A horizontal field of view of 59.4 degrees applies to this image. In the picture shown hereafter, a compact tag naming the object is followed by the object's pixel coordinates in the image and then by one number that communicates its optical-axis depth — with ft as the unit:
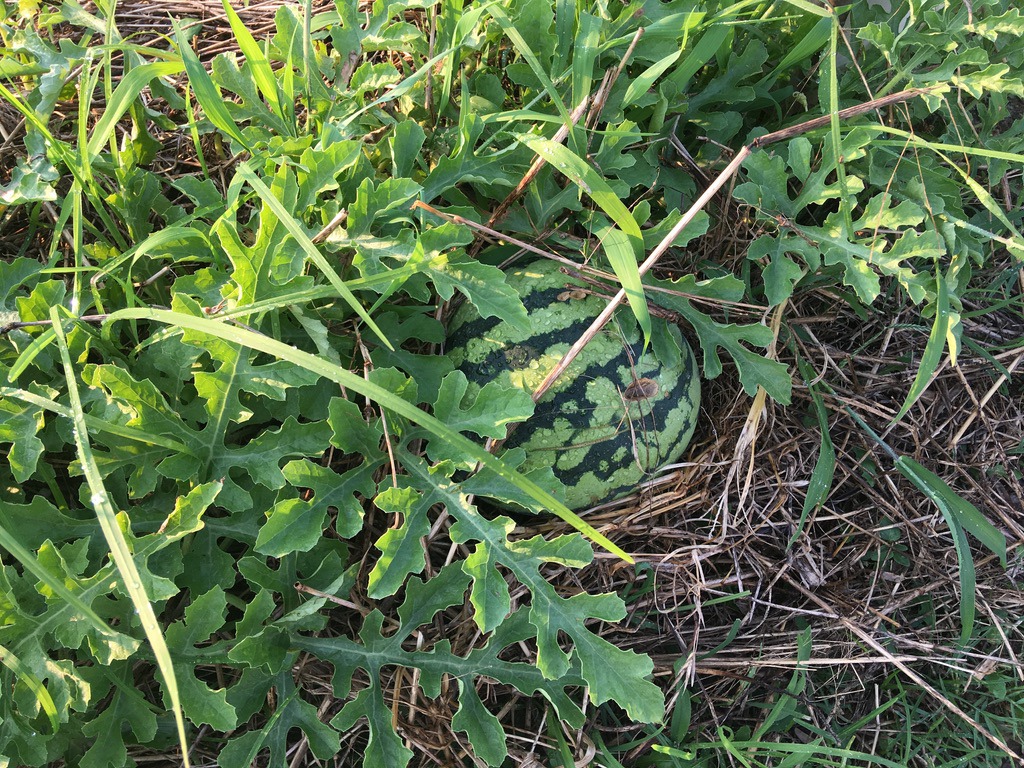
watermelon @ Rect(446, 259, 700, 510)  2.12
